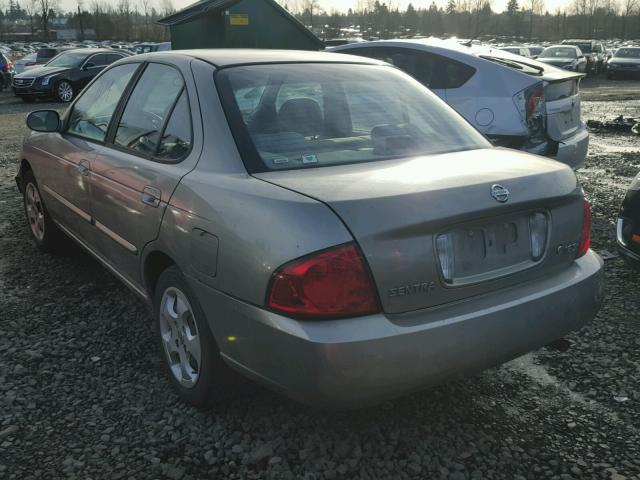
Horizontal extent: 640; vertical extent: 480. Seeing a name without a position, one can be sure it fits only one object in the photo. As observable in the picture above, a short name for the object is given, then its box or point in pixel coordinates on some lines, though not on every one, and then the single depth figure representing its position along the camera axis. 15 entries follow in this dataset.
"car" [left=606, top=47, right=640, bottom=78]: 31.72
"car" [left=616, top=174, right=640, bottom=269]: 3.92
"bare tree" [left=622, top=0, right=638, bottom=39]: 91.88
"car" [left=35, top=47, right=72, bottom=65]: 25.08
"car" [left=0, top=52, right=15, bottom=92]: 23.29
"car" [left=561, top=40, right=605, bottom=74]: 34.66
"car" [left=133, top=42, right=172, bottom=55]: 21.57
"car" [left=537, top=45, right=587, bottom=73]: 28.22
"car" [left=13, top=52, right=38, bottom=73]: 24.59
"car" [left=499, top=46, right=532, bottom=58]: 28.81
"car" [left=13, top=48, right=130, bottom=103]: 18.86
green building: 11.60
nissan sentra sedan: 2.10
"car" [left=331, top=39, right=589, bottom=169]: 5.70
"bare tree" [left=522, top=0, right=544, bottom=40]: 111.19
